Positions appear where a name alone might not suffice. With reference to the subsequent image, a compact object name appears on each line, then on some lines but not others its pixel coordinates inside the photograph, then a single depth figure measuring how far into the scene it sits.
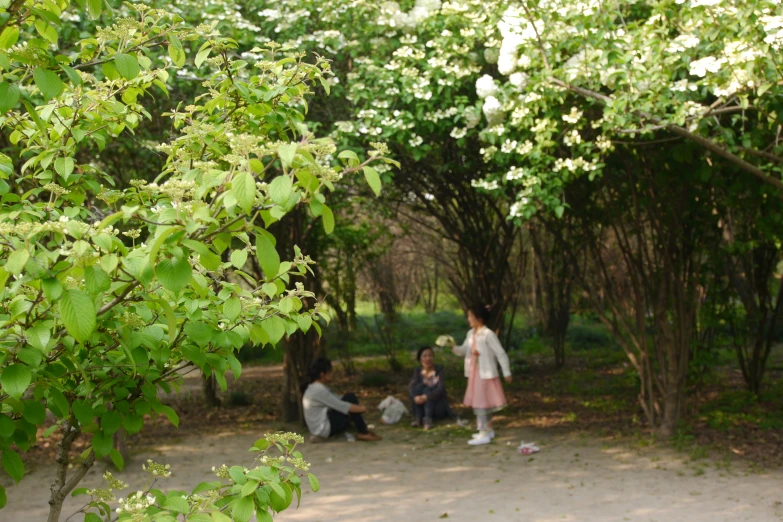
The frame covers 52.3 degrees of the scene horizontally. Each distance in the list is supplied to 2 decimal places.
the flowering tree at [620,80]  4.83
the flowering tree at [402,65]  7.08
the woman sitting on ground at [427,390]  8.77
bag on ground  9.20
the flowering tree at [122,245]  1.58
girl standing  7.95
